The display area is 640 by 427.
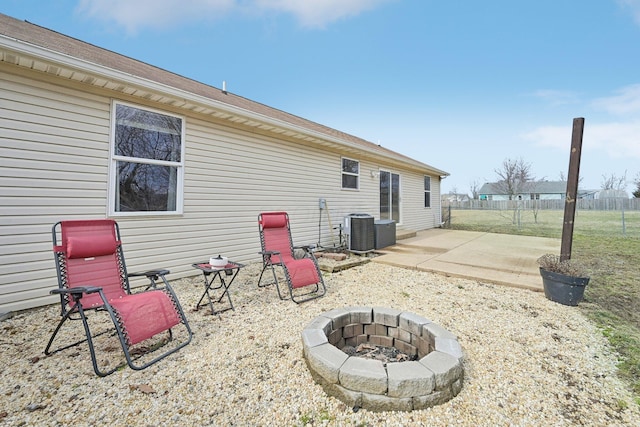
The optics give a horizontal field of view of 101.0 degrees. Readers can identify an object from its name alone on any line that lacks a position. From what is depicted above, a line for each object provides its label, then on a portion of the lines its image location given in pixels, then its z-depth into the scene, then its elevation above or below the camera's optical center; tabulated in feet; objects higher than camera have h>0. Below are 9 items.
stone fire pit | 5.26 -3.65
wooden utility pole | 12.78 +1.29
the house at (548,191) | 126.23 +8.48
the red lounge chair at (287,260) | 11.82 -3.12
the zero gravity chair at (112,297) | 6.72 -3.14
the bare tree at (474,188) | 138.38 +8.78
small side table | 10.26 -3.05
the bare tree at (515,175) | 58.03 +7.03
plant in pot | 11.06 -3.03
